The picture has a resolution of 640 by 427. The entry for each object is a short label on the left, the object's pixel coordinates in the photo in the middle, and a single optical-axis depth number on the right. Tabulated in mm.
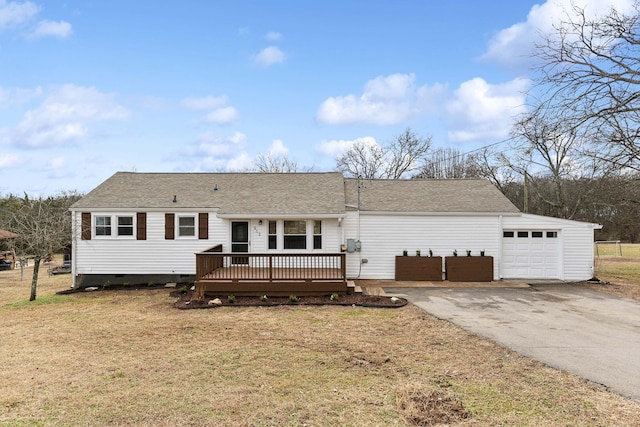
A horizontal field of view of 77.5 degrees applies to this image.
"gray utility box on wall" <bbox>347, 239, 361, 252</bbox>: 14992
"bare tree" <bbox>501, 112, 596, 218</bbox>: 25406
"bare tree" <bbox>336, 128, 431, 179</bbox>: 34062
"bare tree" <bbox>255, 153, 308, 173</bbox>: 38281
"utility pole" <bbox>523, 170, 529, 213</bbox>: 23275
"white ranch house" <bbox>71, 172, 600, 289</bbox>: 15062
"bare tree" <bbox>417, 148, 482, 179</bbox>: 34459
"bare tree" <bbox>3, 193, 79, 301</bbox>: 13133
